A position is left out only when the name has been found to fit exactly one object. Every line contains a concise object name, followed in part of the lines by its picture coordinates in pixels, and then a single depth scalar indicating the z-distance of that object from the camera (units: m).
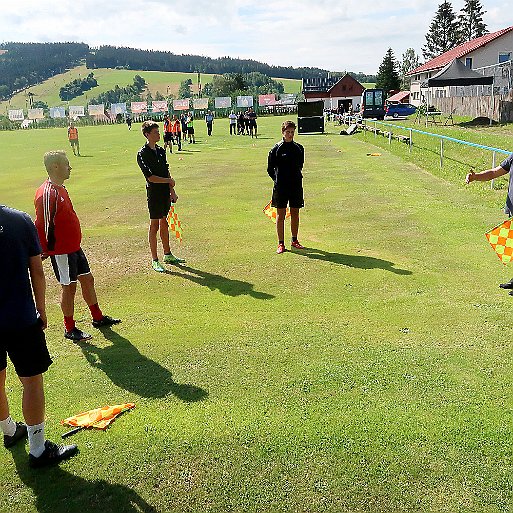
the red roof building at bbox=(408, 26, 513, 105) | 58.59
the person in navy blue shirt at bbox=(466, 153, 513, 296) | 6.25
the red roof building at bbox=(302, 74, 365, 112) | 81.69
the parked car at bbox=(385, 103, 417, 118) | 52.79
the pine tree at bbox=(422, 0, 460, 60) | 91.78
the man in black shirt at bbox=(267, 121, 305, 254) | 8.24
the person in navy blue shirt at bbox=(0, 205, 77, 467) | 3.33
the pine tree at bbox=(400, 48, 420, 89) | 138.50
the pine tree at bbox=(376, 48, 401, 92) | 89.74
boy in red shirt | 5.00
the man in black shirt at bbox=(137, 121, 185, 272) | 7.34
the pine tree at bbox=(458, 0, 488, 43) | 90.38
